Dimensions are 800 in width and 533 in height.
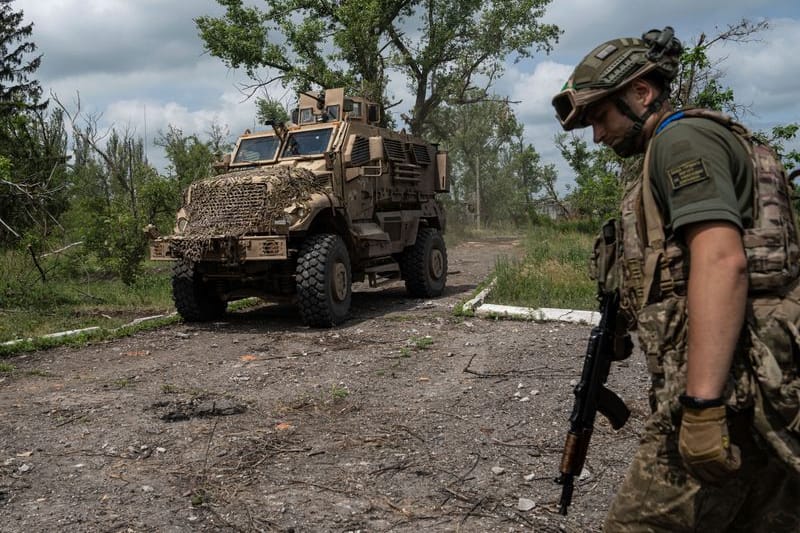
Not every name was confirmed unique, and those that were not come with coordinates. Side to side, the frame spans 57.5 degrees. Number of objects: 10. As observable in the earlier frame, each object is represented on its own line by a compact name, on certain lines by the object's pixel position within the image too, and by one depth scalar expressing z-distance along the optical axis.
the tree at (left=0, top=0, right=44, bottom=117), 24.14
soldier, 1.58
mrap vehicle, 7.28
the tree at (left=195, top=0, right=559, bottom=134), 21.75
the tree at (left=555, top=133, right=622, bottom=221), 12.42
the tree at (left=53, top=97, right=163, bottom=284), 10.28
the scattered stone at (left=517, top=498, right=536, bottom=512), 3.08
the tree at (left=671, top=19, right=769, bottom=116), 10.20
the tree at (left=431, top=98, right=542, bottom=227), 40.69
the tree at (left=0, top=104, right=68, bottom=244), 10.77
